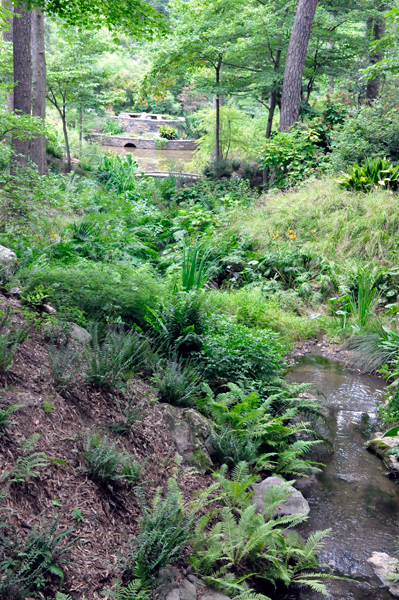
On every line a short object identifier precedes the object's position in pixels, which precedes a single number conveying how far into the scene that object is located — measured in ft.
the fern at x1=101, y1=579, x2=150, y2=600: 7.24
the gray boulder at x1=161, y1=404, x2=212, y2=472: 12.26
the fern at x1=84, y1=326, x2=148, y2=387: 11.94
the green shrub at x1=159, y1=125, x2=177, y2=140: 92.12
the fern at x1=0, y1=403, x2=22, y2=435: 8.80
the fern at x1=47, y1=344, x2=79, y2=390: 11.09
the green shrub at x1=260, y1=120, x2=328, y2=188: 37.73
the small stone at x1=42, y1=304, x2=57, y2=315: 14.37
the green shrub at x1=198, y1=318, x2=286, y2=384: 15.72
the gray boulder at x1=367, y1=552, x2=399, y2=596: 9.89
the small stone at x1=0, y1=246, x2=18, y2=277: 14.48
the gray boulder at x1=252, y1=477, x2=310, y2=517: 11.43
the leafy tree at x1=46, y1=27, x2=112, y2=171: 46.37
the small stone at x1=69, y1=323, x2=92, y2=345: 13.69
